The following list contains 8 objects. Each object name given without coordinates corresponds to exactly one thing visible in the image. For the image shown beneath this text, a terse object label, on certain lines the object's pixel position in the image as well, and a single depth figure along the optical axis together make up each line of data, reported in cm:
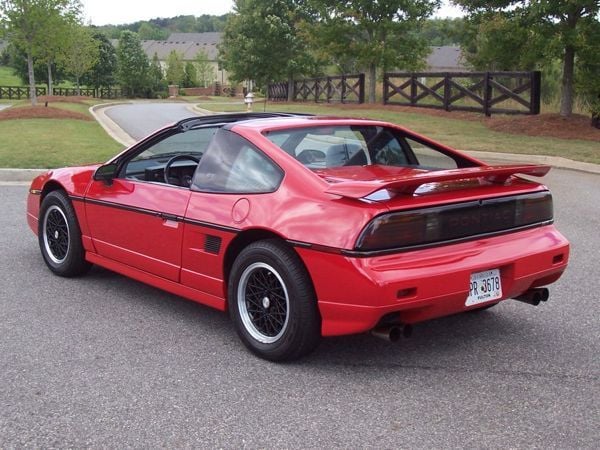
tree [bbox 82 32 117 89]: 6884
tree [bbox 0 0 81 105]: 2519
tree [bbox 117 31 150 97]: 6512
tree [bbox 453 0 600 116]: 1805
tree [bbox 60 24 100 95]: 5122
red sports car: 375
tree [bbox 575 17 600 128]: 1838
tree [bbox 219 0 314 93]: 4378
